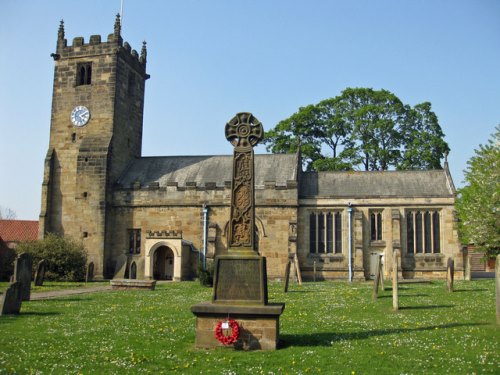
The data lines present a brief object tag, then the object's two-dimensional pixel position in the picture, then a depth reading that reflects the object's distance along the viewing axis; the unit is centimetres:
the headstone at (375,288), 2042
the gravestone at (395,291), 1699
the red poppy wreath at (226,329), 1095
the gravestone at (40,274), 2923
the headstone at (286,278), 2462
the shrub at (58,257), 3412
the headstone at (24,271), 2097
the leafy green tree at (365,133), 4891
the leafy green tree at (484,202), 3002
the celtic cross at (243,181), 1209
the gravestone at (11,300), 1640
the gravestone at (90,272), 3365
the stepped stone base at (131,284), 2699
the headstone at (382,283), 2453
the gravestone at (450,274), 2258
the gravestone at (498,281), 1359
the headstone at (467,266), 3464
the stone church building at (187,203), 3631
